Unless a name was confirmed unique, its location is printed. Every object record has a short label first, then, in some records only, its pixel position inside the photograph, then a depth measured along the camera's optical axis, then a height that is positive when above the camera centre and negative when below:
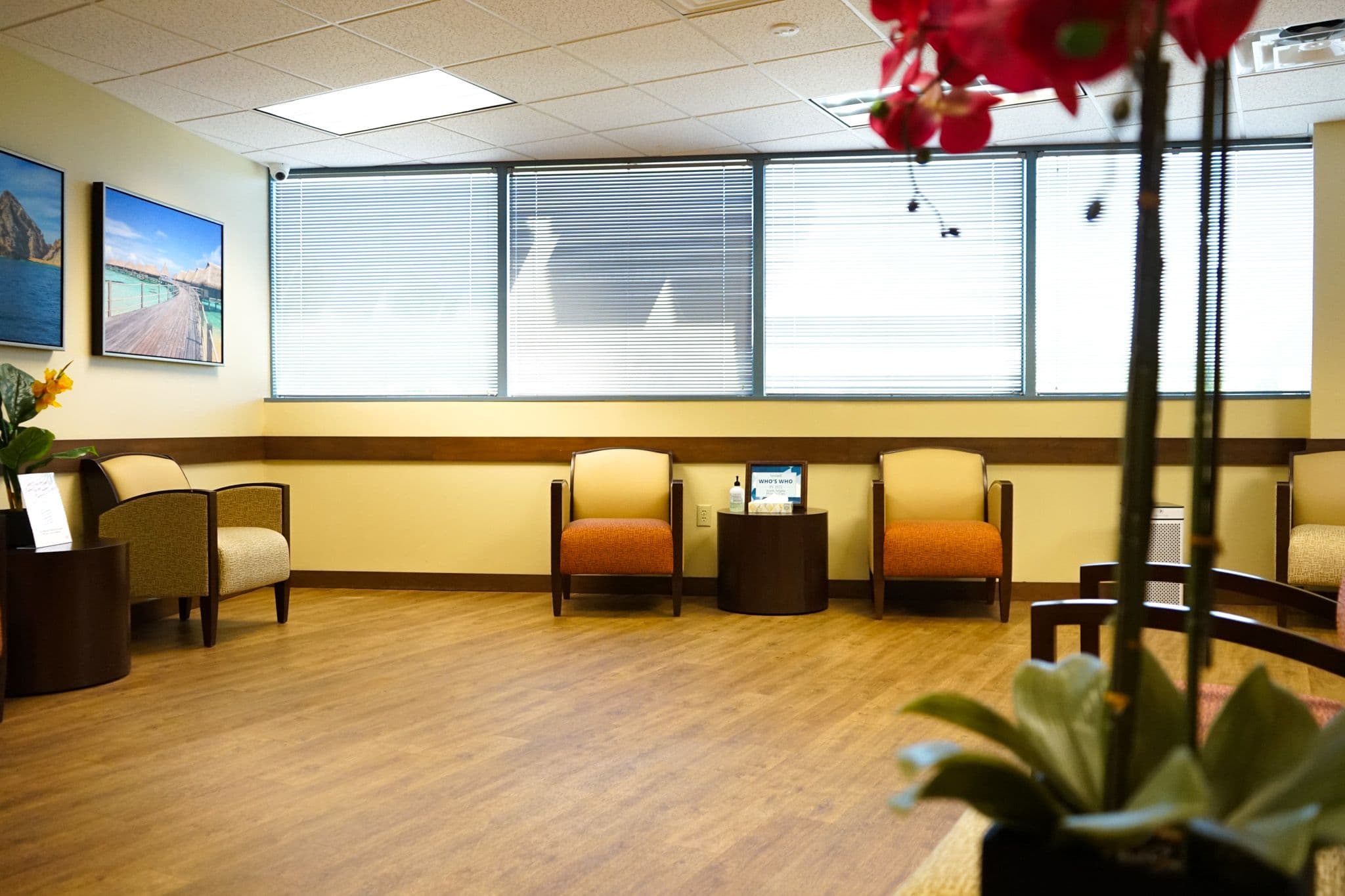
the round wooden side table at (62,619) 4.01 -0.74
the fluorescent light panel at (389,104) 5.44 +1.74
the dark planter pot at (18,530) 4.27 -0.41
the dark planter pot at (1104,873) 0.49 -0.21
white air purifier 5.58 -0.57
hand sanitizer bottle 6.11 -0.40
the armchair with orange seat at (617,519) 5.71 -0.51
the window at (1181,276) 6.11 +0.91
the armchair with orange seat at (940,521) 5.55 -0.50
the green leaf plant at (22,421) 4.21 +0.03
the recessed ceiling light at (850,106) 5.59 +1.74
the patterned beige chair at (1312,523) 5.14 -0.48
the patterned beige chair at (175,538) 4.85 -0.52
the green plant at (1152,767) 0.46 -0.17
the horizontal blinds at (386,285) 6.79 +0.93
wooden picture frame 6.20 -0.24
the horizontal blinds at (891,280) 6.39 +0.92
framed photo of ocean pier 5.32 +0.80
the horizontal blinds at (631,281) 6.60 +0.94
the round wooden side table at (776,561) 5.78 -0.72
